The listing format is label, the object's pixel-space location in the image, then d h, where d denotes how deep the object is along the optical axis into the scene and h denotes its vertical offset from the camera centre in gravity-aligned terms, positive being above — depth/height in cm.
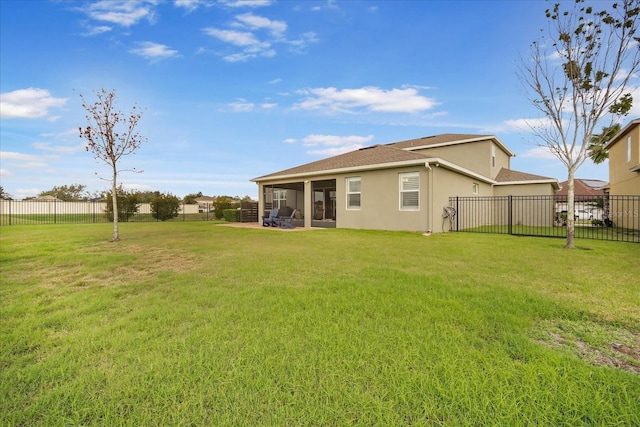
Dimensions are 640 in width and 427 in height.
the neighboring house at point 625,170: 1318 +204
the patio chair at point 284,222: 1478 -58
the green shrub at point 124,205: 2145 +53
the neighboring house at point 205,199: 5706 +261
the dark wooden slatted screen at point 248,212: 2009 -4
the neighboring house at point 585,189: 2231 +208
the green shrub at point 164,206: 2275 +46
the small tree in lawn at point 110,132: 980 +276
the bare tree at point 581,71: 804 +411
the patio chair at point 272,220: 1588 -48
